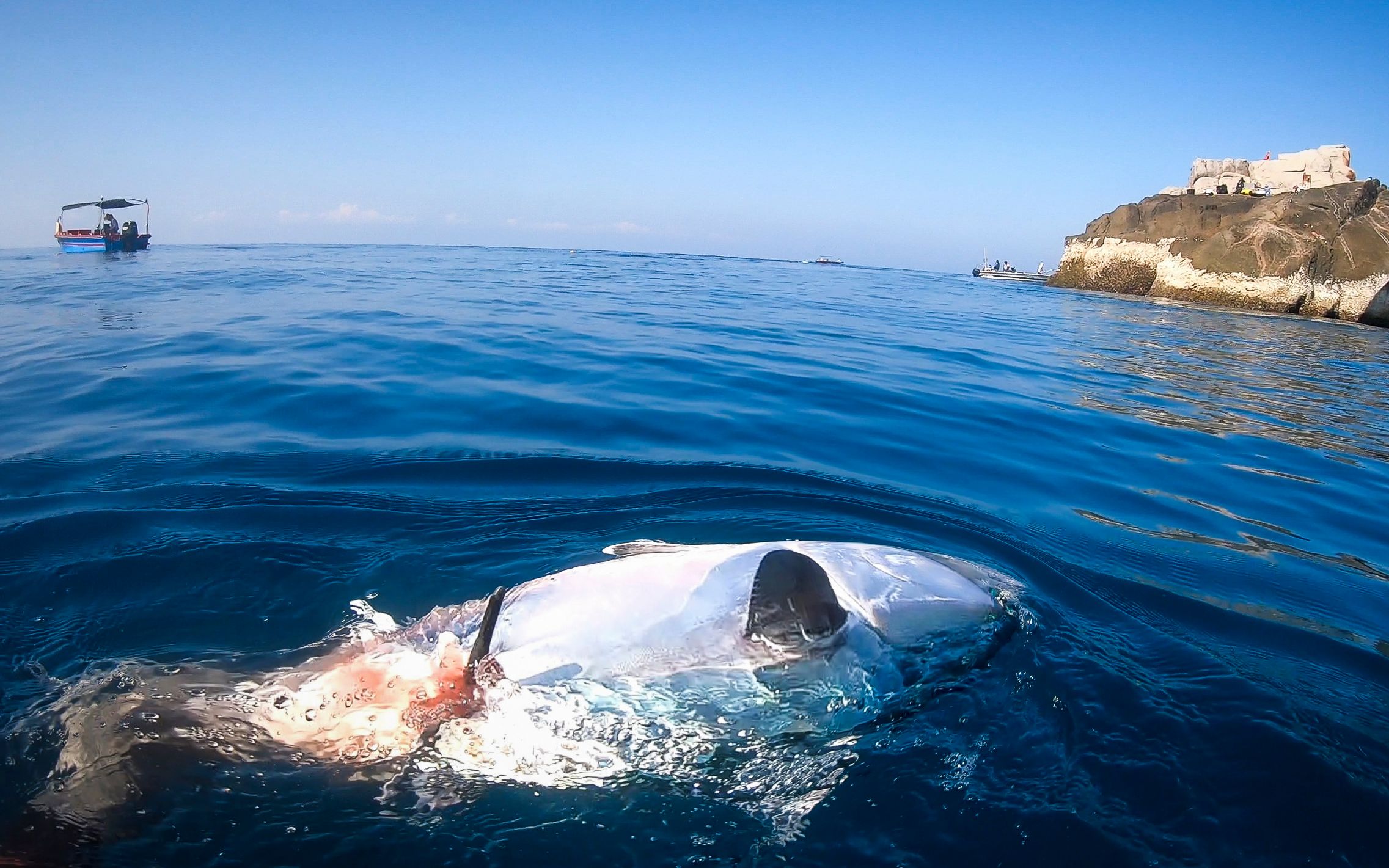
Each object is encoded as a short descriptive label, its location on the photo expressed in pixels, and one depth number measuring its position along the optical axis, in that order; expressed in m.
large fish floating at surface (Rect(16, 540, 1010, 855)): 2.70
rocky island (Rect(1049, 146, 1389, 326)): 24.50
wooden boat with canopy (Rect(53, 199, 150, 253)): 37.34
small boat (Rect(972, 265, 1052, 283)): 51.00
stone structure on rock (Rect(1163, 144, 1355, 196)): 36.12
